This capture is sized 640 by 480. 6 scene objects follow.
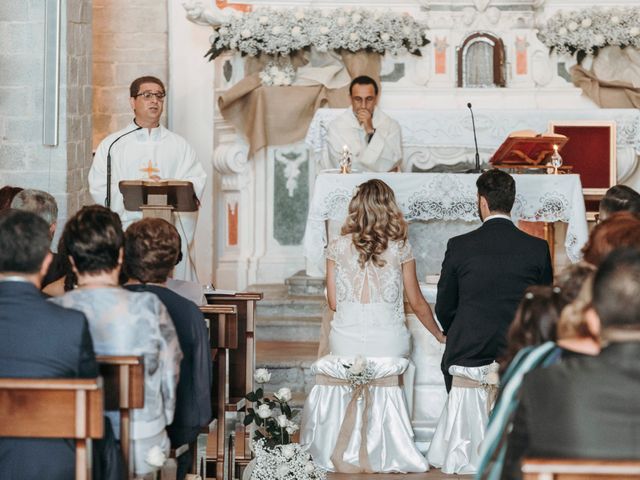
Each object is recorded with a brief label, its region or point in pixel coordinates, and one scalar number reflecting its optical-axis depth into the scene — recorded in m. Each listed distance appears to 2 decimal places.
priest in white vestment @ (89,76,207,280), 11.64
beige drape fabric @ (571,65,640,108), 14.19
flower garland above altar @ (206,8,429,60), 14.18
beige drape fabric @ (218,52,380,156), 14.27
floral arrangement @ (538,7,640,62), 14.24
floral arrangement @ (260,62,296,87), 14.33
